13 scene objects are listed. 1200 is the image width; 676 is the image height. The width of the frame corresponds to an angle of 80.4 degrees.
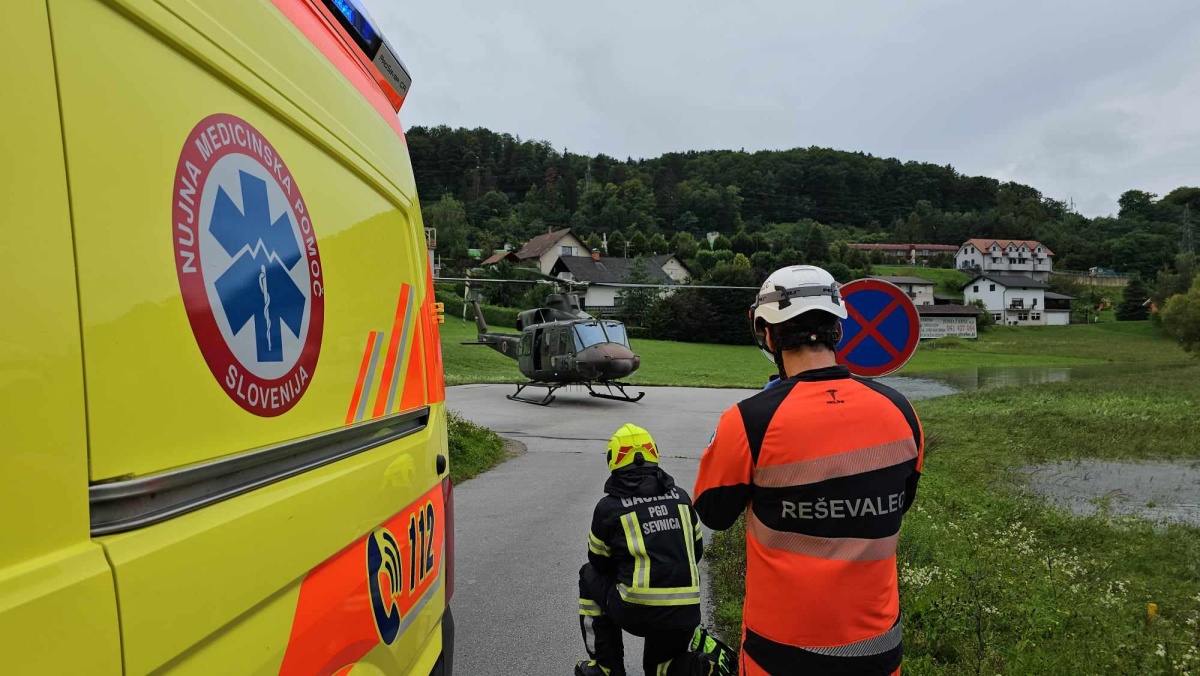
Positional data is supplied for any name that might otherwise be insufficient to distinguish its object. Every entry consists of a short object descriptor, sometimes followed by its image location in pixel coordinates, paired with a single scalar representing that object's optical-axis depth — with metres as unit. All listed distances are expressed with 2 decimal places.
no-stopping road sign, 4.35
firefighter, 3.20
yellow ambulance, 0.97
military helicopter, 19.62
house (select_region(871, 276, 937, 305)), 80.99
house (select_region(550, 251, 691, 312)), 68.12
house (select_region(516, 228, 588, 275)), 80.31
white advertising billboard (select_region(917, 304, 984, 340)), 65.50
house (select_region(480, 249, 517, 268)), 75.71
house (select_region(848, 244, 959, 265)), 112.94
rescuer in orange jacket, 2.08
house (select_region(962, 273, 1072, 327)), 85.50
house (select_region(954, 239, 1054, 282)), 109.50
